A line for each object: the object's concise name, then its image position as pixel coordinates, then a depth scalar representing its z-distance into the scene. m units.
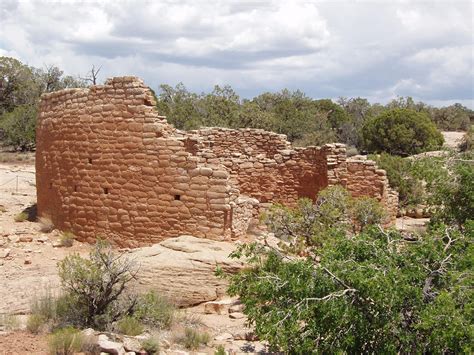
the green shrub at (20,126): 32.22
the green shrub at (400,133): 31.66
